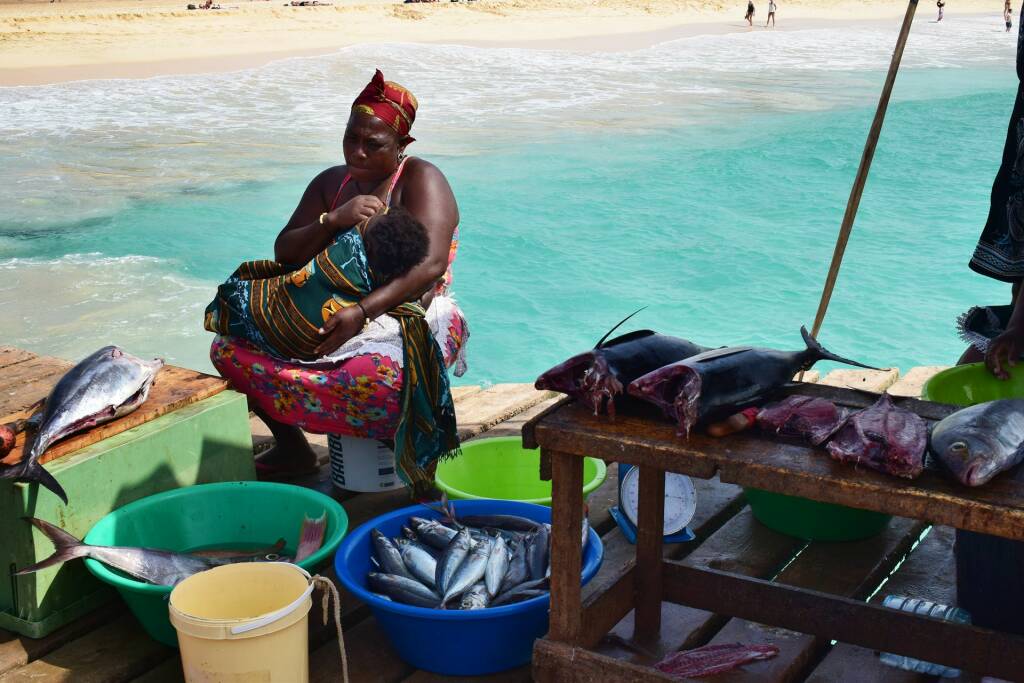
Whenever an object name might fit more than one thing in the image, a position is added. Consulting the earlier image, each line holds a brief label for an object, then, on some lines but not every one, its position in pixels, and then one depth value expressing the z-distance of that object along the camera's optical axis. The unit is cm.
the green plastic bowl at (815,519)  333
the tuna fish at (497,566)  279
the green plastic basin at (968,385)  331
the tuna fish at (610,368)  238
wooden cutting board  309
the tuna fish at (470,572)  273
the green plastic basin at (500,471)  383
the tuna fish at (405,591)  273
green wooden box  288
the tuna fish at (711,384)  224
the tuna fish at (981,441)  200
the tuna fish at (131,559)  278
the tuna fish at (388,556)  284
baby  353
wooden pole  397
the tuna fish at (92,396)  297
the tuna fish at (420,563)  283
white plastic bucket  373
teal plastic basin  303
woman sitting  352
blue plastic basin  258
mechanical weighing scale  340
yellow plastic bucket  232
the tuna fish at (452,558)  278
